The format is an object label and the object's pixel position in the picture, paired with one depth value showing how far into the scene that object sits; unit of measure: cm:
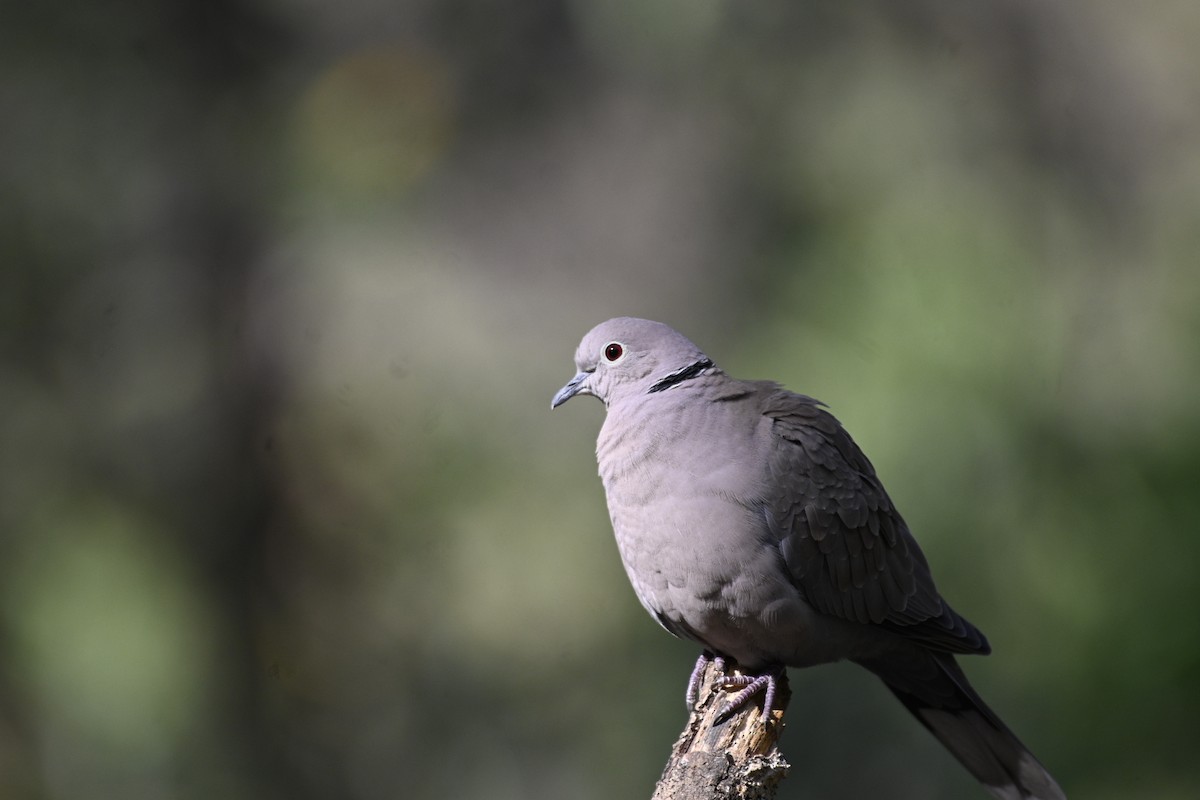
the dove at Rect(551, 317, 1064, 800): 555
